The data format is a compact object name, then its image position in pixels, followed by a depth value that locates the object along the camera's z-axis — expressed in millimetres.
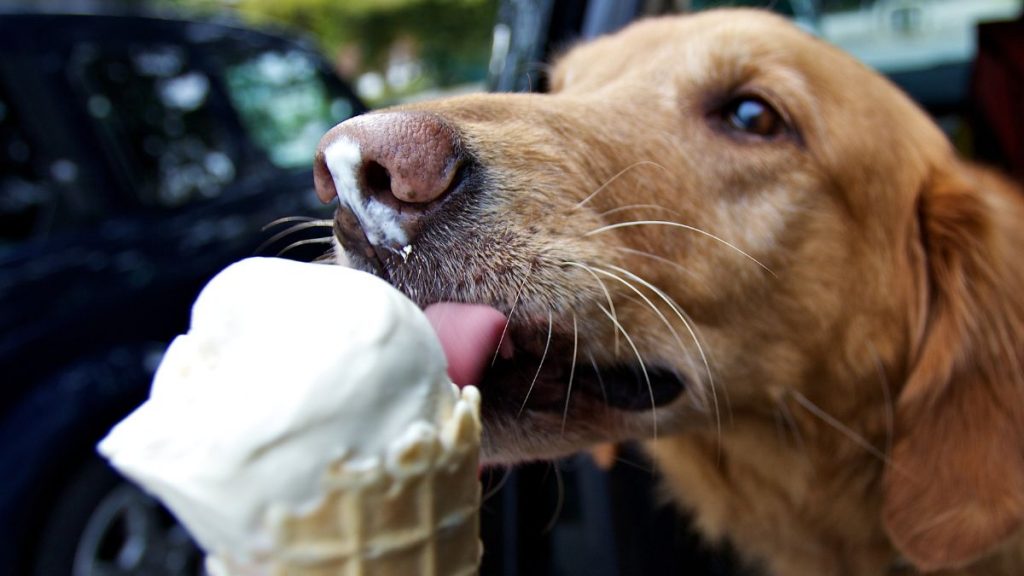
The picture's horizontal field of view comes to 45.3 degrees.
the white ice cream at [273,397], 259
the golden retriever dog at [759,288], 358
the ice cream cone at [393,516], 265
